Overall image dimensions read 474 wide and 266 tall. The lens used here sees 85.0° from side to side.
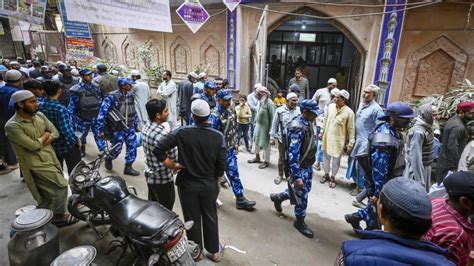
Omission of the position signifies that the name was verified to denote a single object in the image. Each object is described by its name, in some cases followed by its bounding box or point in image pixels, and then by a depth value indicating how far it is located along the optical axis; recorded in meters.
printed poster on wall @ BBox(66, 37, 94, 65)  10.35
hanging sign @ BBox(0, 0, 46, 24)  4.43
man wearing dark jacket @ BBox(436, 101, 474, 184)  3.36
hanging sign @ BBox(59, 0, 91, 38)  7.64
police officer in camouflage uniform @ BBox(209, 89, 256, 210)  3.72
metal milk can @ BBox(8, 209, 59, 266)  2.29
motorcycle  2.10
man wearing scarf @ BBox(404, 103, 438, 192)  3.03
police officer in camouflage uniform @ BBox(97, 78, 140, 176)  4.42
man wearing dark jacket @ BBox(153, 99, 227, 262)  2.43
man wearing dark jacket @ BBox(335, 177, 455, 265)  1.04
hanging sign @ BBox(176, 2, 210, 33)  4.89
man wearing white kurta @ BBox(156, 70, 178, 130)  6.59
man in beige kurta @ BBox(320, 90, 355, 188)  4.31
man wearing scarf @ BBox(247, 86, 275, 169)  5.21
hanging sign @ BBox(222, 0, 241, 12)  5.21
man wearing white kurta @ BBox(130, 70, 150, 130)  5.59
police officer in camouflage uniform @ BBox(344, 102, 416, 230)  2.57
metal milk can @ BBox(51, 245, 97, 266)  1.85
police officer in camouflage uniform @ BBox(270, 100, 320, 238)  3.03
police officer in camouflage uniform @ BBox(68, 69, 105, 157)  4.80
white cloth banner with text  3.29
